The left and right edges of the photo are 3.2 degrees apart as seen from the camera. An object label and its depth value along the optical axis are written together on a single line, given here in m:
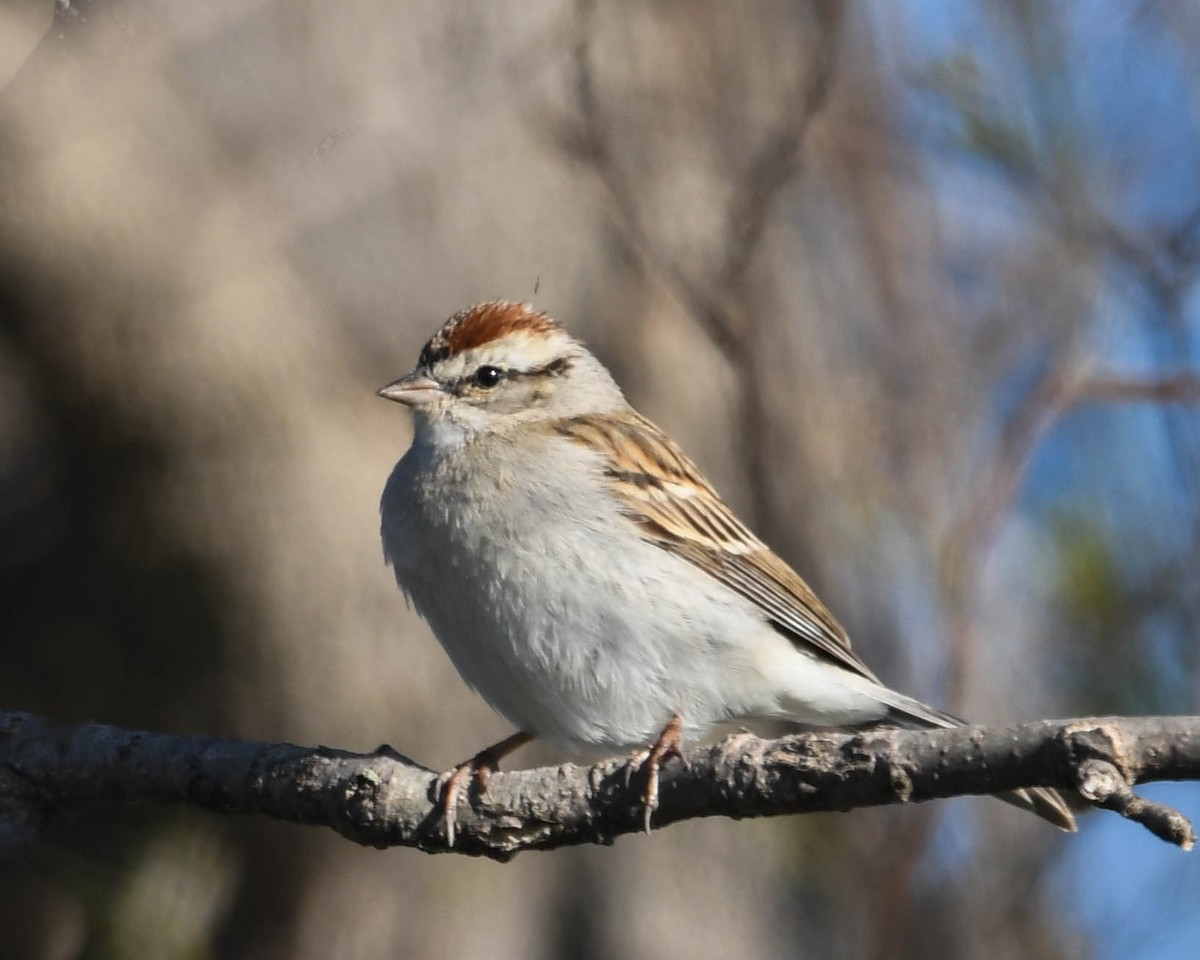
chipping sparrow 3.15
